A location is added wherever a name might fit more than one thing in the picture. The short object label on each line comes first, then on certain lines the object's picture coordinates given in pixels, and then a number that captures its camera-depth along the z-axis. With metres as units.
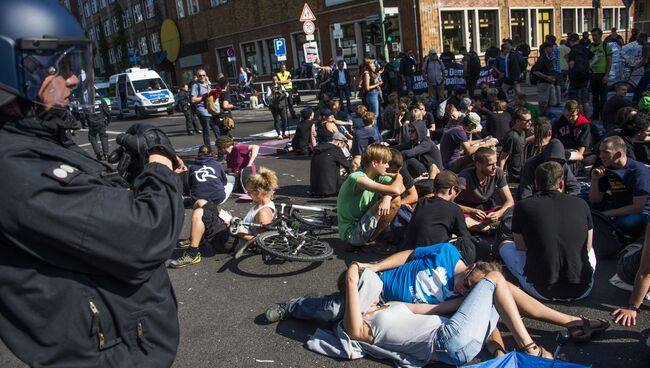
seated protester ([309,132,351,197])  7.53
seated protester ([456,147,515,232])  5.41
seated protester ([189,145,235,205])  6.14
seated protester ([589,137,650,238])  4.66
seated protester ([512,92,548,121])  9.06
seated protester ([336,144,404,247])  5.13
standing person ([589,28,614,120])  11.32
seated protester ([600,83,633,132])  8.16
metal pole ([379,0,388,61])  16.56
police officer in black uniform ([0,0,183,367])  1.30
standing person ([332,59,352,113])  16.59
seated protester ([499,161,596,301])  3.71
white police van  23.53
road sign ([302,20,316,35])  16.20
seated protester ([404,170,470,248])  4.20
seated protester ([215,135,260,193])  8.11
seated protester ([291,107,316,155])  10.82
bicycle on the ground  4.94
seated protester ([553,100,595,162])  6.96
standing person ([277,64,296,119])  16.67
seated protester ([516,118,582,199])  5.54
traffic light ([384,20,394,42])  17.34
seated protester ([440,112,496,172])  7.37
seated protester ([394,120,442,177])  7.16
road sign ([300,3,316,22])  16.08
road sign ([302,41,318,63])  16.52
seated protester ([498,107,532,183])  6.93
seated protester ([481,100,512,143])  8.48
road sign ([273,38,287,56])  17.94
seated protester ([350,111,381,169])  8.66
